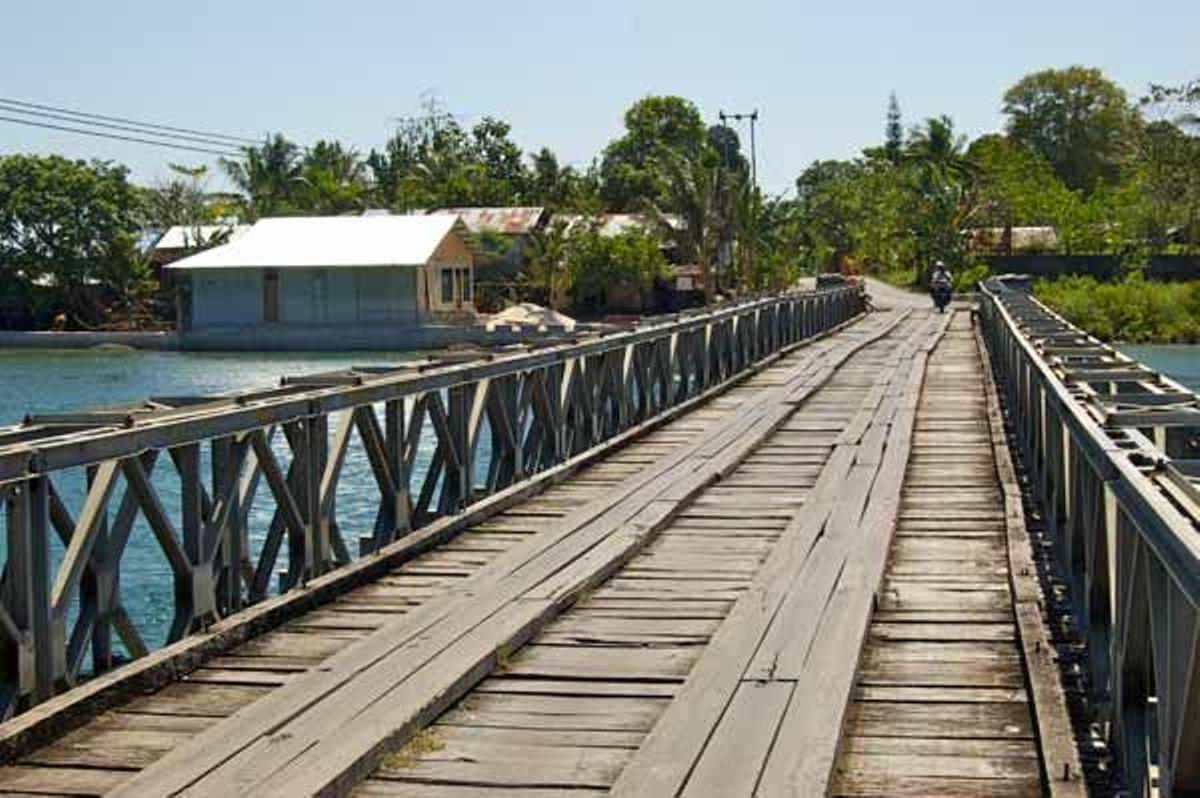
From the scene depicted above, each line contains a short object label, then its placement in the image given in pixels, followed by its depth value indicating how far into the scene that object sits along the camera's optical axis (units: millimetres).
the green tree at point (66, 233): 72812
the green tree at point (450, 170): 84750
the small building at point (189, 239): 77625
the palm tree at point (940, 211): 75500
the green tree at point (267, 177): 89375
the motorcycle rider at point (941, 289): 51875
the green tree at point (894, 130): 138625
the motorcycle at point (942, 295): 51781
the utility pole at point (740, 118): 84750
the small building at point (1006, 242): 78062
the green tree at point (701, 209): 68938
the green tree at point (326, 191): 85062
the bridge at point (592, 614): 5547
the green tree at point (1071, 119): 118625
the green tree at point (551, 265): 70625
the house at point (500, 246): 74812
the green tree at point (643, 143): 95562
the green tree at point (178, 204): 82812
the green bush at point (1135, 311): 62156
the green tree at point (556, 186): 84000
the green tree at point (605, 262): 69062
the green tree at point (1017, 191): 78562
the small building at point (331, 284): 67438
